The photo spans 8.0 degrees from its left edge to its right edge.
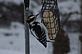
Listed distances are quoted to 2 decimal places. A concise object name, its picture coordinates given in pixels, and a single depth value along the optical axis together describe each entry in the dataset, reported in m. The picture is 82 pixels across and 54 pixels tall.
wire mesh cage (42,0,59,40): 5.97
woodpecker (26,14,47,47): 5.84
